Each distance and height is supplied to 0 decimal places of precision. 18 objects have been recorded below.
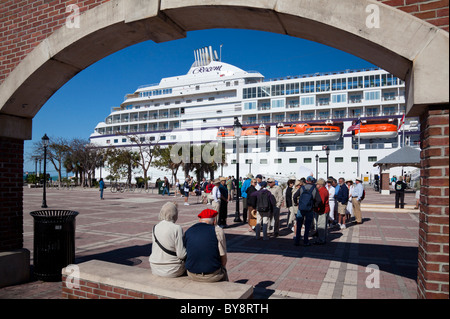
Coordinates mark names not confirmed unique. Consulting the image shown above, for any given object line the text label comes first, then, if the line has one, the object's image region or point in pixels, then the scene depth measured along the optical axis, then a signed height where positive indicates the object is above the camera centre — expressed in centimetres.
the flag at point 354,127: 3563 +505
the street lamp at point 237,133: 1191 +137
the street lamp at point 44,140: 1673 +159
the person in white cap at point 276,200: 900 -102
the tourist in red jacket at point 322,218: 798 -131
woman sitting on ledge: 370 -103
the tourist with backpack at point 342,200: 1050 -110
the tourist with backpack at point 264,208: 826 -108
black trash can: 490 -126
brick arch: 271 +145
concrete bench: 321 -132
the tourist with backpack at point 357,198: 1111 -110
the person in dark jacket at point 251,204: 892 -106
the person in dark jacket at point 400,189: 1494 -102
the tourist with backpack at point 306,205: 752 -92
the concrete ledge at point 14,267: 476 -159
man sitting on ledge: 349 -98
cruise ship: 4341 +806
